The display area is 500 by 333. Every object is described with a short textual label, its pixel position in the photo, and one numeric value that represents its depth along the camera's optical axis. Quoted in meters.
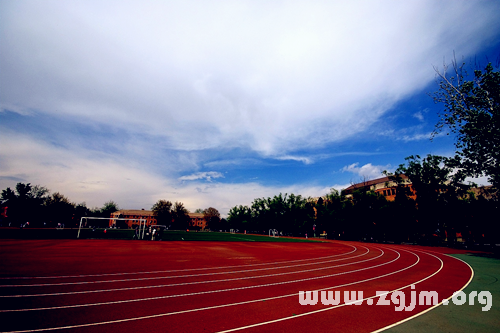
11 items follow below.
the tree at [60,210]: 61.97
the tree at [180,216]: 89.69
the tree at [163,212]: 86.25
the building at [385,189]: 67.29
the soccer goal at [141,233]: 33.92
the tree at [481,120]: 20.34
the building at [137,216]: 107.46
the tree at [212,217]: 109.19
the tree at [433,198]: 34.94
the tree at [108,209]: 125.05
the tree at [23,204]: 57.59
